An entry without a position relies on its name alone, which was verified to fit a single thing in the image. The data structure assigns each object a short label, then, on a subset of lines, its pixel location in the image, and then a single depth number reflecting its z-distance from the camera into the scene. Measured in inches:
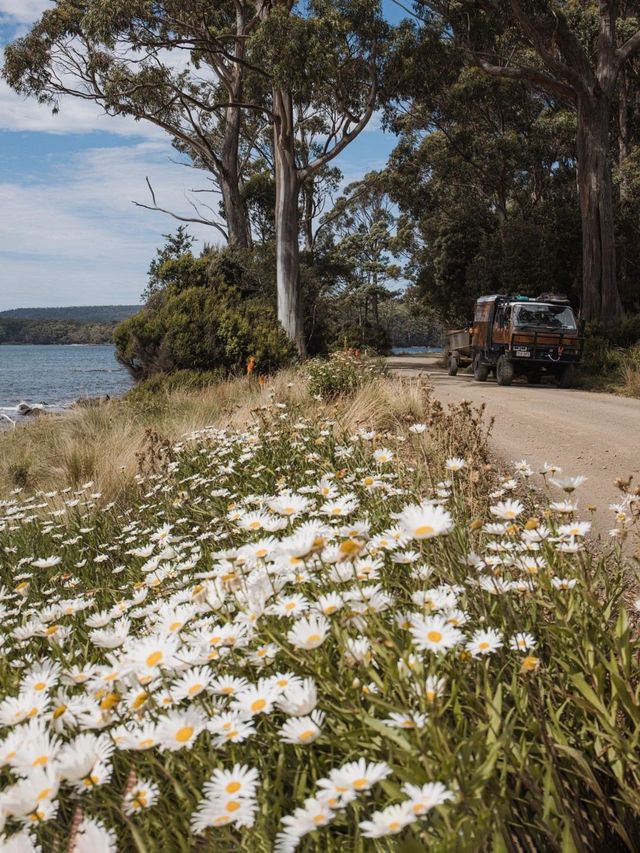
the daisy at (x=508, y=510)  87.8
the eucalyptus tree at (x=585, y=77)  748.6
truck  663.8
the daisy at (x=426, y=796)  41.8
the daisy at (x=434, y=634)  55.3
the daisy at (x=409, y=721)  49.3
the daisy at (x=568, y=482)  81.7
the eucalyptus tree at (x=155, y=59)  704.4
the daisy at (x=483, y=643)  65.5
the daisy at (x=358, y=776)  44.8
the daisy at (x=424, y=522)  62.8
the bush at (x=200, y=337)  639.1
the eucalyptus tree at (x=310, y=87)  645.9
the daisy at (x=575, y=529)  84.0
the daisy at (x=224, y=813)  44.2
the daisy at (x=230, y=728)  53.7
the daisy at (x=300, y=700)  52.2
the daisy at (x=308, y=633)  56.9
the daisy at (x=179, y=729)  51.3
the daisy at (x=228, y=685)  62.9
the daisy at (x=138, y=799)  47.1
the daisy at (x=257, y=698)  55.5
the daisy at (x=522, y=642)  67.8
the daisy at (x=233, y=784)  46.9
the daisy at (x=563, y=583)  79.4
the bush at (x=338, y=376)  416.7
